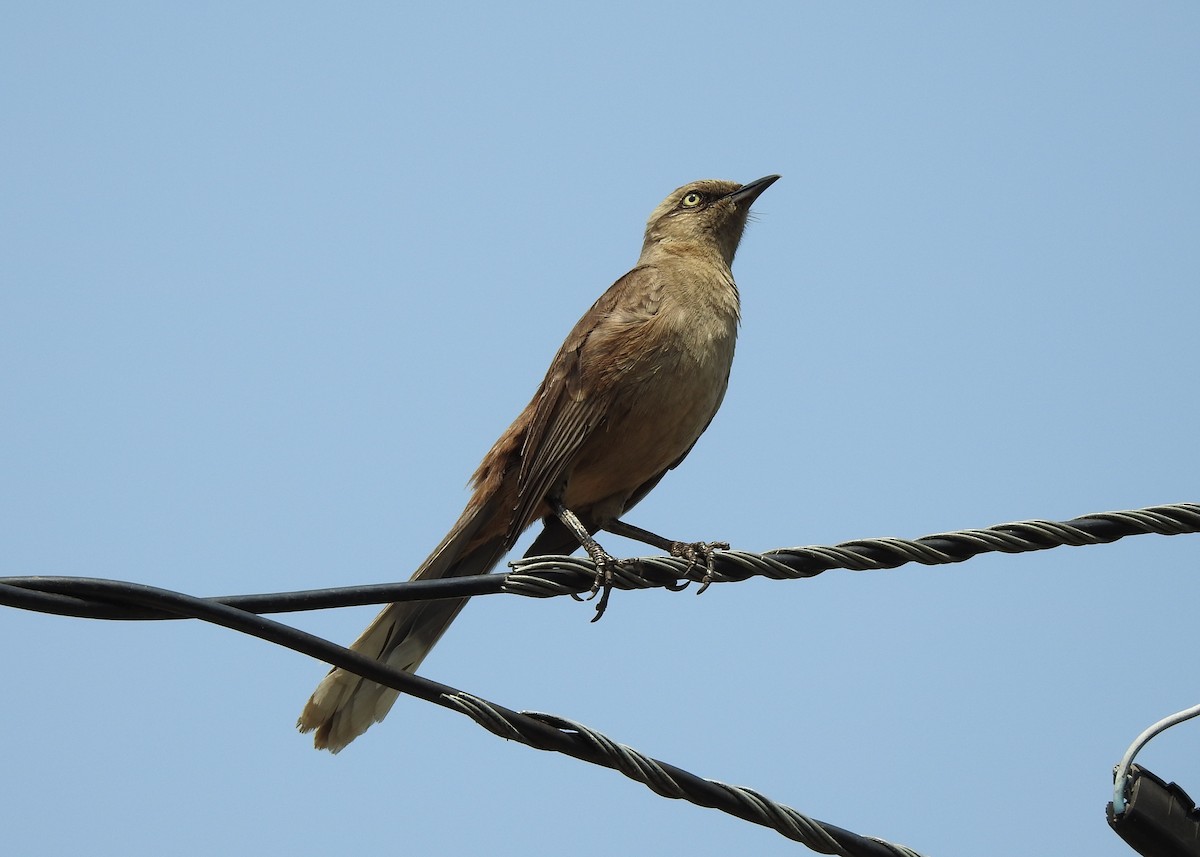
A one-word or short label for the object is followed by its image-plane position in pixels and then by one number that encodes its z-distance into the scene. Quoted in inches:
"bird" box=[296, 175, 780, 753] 482.0
